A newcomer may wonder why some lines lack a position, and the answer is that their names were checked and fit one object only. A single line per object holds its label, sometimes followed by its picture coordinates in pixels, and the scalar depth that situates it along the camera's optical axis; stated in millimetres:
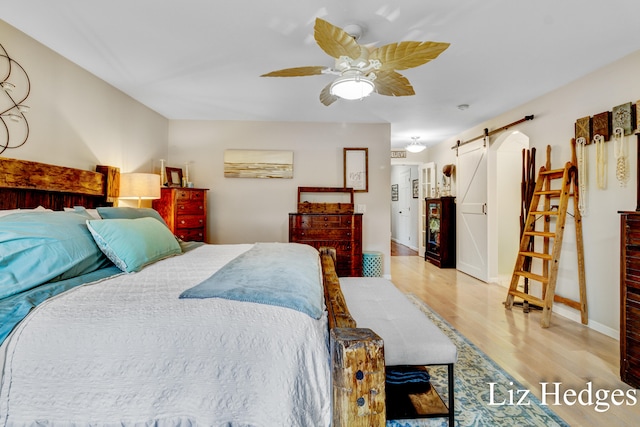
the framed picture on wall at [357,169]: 4504
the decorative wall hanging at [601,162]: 2660
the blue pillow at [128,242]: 1647
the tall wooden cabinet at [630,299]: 1847
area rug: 1549
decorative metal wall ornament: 2057
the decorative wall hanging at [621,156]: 2488
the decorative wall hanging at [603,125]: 2602
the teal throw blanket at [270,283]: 1139
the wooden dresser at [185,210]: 3668
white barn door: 4461
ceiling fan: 1639
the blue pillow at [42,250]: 1230
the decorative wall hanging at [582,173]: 2832
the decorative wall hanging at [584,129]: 2787
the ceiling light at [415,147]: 5199
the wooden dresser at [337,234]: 4027
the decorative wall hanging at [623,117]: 2426
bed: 918
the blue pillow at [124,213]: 2126
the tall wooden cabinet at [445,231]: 5375
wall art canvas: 4410
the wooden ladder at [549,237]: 2834
